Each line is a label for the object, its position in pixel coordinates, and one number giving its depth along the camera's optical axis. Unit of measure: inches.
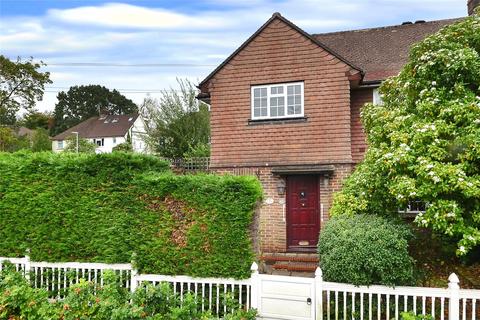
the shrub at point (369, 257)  230.5
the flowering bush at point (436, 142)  228.4
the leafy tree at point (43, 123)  2377.0
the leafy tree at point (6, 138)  1070.4
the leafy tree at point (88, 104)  2608.3
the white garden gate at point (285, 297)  242.1
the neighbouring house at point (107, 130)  2052.2
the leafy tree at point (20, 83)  1116.5
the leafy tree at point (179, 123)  916.6
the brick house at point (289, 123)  444.1
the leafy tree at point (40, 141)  1464.1
